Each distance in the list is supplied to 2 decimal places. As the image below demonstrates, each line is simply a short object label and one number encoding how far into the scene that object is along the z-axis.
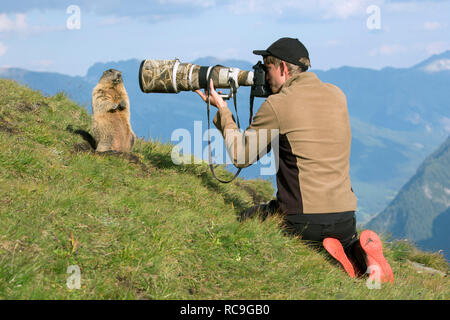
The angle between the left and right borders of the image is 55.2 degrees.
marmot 7.68
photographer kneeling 4.79
